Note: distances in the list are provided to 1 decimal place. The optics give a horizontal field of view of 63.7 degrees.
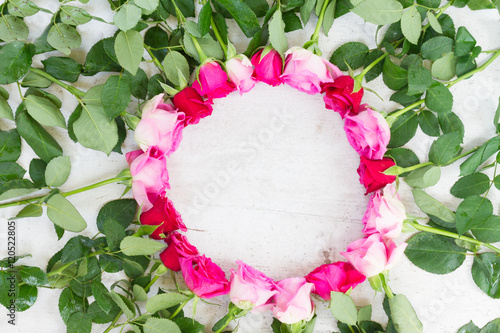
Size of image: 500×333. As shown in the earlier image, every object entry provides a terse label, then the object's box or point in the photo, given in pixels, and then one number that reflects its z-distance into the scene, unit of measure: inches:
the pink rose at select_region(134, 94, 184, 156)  26.2
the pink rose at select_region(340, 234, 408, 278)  25.9
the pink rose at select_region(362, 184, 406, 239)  26.4
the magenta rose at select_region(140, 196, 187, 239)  27.2
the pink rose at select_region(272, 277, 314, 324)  26.6
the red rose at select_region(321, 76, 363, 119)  26.6
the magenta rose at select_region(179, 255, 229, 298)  26.7
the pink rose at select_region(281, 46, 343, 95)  26.3
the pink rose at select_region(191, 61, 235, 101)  26.7
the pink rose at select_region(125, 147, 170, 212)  26.6
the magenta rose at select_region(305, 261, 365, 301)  27.0
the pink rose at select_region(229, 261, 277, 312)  26.4
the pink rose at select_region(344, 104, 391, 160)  26.3
